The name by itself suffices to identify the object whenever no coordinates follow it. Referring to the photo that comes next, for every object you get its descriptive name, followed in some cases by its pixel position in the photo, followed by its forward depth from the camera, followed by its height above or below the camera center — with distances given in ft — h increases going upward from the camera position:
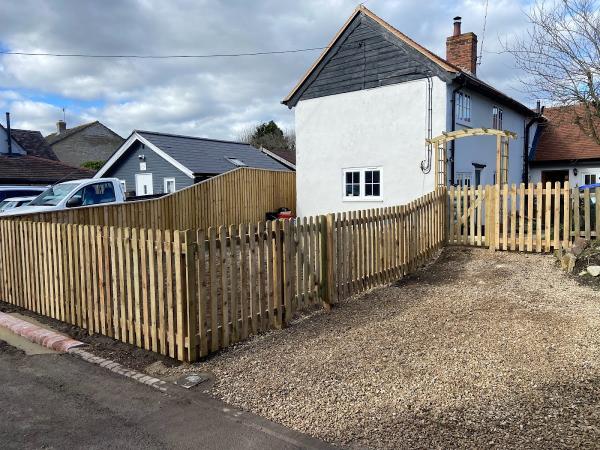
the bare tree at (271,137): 184.47 +23.02
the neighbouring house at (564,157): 70.33 +4.50
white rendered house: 47.37 +8.26
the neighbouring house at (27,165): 75.41 +5.89
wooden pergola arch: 38.91 +3.99
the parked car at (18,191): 57.00 +1.02
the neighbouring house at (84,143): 155.94 +18.75
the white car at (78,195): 38.40 +0.24
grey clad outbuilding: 72.49 +5.66
